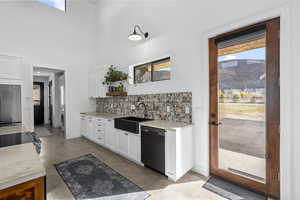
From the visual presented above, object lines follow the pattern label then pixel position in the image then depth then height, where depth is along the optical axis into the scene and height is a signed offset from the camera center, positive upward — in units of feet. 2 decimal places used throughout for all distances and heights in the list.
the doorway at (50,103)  18.86 -0.57
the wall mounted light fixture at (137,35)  9.89 +5.09
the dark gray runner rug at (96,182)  6.21 -4.30
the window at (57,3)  13.98 +10.01
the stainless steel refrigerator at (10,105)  10.64 -0.38
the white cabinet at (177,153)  6.98 -2.87
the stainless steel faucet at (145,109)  11.01 -0.86
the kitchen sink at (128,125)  8.92 -1.78
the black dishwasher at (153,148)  7.54 -2.83
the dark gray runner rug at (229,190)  5.95 -4.27
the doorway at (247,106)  5.72 -0.39
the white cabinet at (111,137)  9.25 -3.08
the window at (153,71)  10.02 +2.19
